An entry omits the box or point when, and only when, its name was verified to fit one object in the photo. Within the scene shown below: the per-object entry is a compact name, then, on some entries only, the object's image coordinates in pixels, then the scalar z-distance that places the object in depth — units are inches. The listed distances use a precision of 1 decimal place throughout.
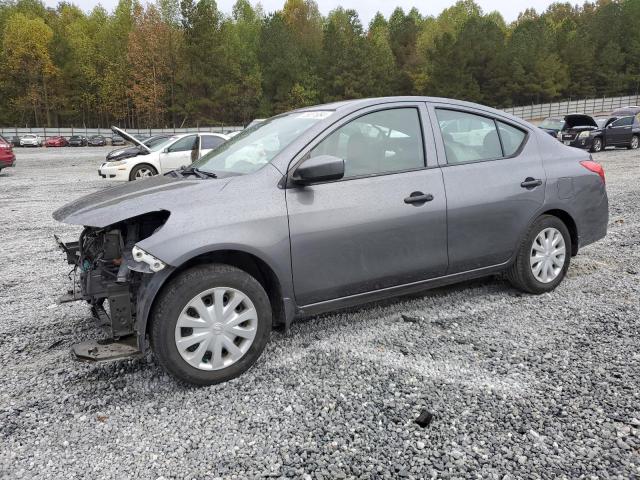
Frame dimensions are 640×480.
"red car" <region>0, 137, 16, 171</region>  656.4
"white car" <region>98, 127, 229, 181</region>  533.0
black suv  765.9
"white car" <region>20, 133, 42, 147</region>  1925.4
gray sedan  119.0
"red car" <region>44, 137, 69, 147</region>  1956.2
